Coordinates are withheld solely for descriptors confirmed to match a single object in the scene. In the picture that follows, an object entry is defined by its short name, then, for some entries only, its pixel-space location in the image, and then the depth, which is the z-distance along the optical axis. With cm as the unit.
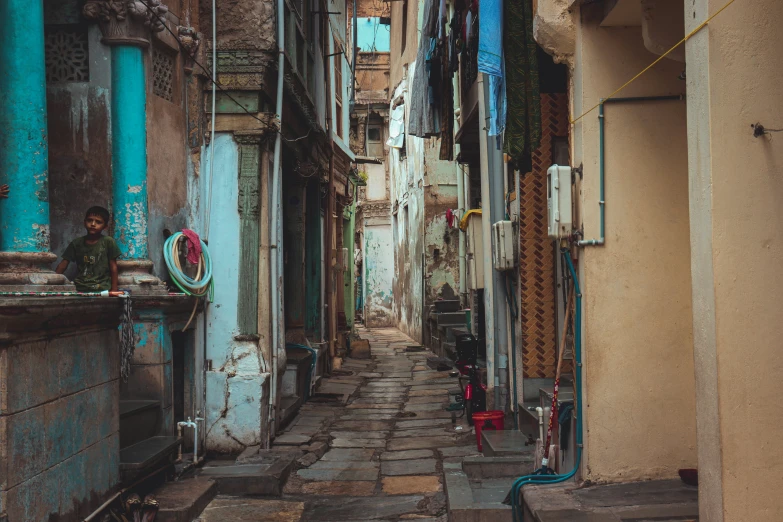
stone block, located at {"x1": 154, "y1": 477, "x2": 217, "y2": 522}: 601
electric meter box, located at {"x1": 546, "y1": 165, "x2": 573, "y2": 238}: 570
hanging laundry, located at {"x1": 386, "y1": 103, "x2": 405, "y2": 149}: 2684
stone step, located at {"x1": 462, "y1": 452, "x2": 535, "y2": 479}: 707
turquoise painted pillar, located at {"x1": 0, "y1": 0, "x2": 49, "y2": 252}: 594
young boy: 674
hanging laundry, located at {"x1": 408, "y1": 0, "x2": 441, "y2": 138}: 1312
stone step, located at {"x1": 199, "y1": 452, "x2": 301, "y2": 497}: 726
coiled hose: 796
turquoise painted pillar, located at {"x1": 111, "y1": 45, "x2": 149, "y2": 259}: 752
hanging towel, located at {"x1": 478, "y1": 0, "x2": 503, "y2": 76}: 702
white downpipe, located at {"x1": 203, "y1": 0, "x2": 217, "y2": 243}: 891
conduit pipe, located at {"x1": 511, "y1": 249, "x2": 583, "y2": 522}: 562
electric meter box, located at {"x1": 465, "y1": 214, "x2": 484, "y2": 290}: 1067
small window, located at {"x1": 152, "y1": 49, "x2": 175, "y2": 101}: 806
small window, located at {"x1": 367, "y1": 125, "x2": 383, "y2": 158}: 3138
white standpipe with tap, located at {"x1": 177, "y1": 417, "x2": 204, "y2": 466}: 801
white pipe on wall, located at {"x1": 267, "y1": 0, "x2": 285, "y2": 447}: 923
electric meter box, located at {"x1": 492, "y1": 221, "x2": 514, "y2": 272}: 866
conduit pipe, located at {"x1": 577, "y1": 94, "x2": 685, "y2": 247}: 553
